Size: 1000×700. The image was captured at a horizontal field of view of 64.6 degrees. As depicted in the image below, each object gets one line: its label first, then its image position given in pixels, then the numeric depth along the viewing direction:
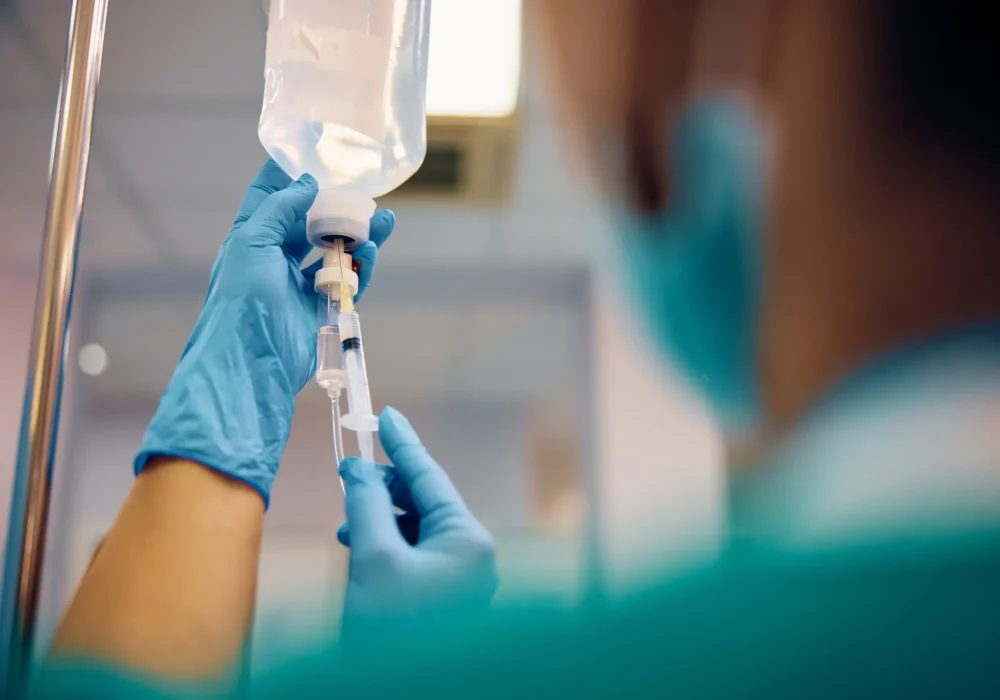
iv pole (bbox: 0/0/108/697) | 0.59
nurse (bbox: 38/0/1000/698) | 0.31
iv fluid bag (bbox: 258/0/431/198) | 0.87
